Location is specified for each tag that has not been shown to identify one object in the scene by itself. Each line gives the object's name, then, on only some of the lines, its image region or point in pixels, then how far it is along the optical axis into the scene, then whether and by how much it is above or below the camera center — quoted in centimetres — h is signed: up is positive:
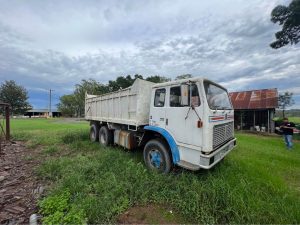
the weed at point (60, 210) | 289 -172
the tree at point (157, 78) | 3638 +651
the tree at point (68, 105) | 5611 +162
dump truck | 397 -31
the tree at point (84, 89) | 5001 +590
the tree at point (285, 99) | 2380 +136
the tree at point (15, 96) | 4981 +393
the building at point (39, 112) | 8096 -78
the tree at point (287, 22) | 1138 +574
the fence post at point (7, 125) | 1046 -84
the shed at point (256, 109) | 1664 +5
